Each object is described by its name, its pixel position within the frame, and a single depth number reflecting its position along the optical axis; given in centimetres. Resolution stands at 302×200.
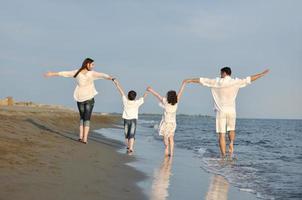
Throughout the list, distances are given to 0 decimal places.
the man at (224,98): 1059
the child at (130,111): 1130
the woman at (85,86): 1077
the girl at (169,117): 1090
